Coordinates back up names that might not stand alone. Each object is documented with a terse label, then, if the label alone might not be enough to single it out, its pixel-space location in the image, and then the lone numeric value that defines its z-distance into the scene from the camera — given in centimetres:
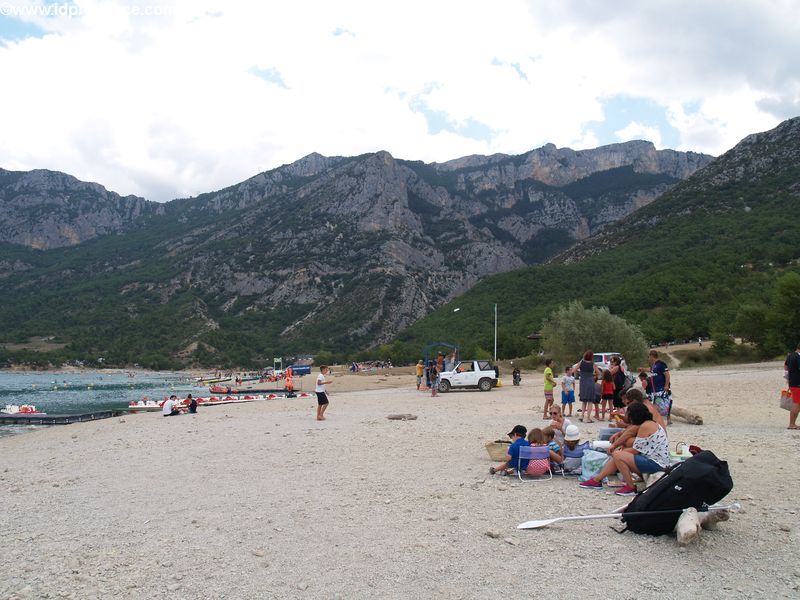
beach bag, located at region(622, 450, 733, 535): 551
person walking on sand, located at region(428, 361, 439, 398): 2722
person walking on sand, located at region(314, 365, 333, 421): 1788
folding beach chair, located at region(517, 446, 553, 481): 858
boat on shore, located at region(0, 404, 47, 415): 3738
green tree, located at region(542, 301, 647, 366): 4450
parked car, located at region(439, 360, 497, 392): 2983
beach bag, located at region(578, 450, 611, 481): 801
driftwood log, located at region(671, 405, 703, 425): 1327
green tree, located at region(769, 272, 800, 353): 3644
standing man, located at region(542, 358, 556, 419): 1634
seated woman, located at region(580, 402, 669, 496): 734
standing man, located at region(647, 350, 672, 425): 1271
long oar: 608
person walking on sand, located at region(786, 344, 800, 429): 1131
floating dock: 3231
